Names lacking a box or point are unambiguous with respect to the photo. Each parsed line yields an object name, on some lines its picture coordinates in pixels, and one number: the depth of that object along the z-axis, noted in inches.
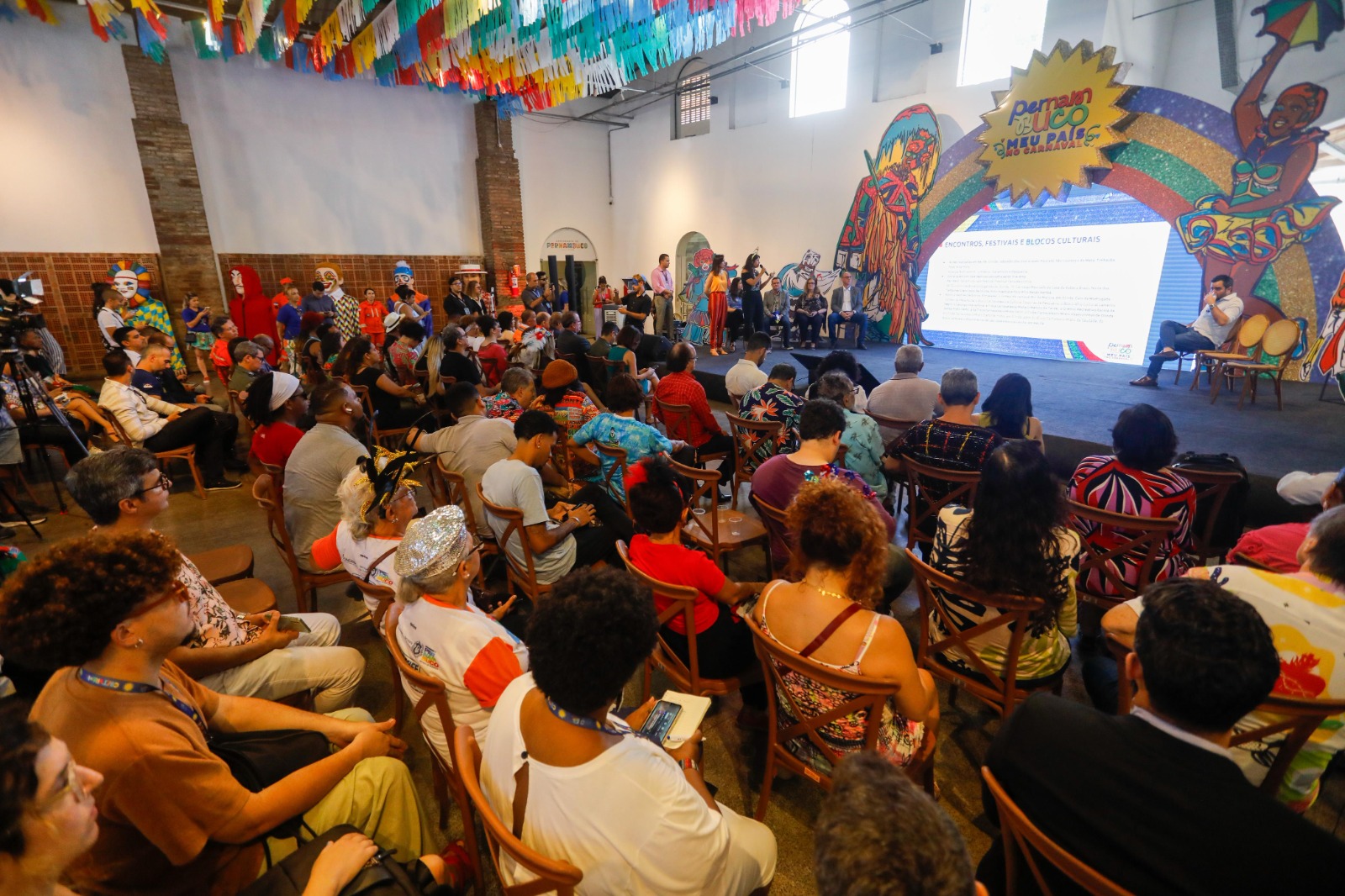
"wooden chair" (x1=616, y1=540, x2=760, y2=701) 65.9
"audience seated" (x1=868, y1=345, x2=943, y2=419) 152.5
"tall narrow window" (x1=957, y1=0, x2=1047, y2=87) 300.0
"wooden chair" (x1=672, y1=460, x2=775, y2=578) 104.3
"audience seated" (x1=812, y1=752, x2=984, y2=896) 23.6
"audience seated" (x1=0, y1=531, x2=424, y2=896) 42.0
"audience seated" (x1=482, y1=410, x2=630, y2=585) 96.0
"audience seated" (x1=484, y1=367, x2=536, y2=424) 147.0
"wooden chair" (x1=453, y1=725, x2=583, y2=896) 35.5
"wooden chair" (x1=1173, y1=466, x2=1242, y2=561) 99.0
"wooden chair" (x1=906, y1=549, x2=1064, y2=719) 64.1
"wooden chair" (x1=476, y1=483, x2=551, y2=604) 92.5
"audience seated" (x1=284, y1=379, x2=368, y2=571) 106.9
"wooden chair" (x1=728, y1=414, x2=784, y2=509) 135.2
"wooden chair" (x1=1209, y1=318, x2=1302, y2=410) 216.1
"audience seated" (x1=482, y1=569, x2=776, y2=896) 38.6
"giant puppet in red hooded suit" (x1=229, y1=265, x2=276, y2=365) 370.0
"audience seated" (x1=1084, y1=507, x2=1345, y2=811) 53.4
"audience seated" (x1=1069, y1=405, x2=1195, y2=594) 86.4
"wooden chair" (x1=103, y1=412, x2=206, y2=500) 168.6
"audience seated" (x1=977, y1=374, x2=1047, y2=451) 118.3
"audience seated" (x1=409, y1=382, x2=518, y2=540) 118.2
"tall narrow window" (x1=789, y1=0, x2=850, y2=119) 370.0
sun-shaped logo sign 277.0
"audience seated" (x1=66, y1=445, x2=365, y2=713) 69.6
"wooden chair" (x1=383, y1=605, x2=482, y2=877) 53.5
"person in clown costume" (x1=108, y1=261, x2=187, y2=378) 328.5
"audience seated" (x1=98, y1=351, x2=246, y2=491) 167.8
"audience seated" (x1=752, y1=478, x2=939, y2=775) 54.9
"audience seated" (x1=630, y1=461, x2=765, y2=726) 72.1
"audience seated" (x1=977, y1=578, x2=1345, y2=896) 33.7
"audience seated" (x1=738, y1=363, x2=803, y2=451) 132.8
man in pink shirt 426.8
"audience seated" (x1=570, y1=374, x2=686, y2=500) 122.9
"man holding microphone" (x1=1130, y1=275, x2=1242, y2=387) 243.0
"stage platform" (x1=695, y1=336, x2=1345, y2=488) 166.4
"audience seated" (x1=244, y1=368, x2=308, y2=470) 124.7
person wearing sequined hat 57.5
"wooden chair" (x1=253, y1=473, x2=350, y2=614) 105.6
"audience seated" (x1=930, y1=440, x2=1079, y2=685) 66.3
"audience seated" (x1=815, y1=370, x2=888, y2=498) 120.0
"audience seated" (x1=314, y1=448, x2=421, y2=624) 81.4
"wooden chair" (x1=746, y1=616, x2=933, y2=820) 51.5
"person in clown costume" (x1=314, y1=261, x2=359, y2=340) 371.9
